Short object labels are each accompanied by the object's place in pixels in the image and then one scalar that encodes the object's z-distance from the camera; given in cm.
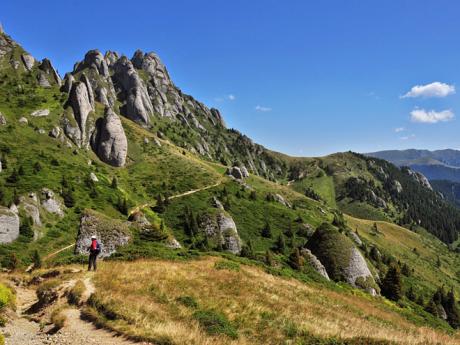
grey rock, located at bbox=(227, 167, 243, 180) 17525
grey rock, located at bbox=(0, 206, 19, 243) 5812
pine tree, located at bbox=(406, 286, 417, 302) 9610
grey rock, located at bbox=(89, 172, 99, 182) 10190
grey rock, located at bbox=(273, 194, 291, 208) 15077
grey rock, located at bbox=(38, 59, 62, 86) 15950
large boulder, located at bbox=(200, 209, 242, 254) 8112
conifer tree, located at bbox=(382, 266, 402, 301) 7575
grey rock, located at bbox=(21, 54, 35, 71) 15888
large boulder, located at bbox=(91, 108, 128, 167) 13712
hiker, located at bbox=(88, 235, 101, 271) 2848
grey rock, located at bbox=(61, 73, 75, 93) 15050
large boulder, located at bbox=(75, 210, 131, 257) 4384
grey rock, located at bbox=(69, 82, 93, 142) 13676
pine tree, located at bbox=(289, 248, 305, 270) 6662
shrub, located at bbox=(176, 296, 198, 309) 2199
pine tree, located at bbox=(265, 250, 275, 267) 6269
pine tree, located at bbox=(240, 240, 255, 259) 6757
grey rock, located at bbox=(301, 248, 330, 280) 6899
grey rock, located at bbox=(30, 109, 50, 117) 12482
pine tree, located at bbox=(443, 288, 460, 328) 8769
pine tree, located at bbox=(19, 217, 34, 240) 6131
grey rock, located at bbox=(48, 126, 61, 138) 11931
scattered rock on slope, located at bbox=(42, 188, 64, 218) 7319
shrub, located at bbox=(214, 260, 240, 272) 3494
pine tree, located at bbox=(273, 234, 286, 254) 9550
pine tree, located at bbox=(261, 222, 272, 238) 10544
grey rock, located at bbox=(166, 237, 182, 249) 4857
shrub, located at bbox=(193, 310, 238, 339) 1803
